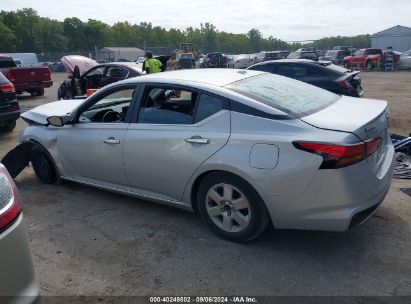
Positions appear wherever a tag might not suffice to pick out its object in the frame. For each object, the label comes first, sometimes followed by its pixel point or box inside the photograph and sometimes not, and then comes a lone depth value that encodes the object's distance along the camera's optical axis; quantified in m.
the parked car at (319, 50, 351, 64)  33.81
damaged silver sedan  3.08
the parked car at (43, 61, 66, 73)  47.73
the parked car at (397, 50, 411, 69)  29.19
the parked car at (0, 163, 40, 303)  1.96
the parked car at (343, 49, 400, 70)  30.42
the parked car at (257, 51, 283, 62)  33.25
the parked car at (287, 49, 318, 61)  27.84
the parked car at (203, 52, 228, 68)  33.16
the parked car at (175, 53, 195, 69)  33.62
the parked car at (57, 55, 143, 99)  11.51
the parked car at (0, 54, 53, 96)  15.46
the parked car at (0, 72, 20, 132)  8.44
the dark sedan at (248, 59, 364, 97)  9.20
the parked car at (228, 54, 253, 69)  33.75
